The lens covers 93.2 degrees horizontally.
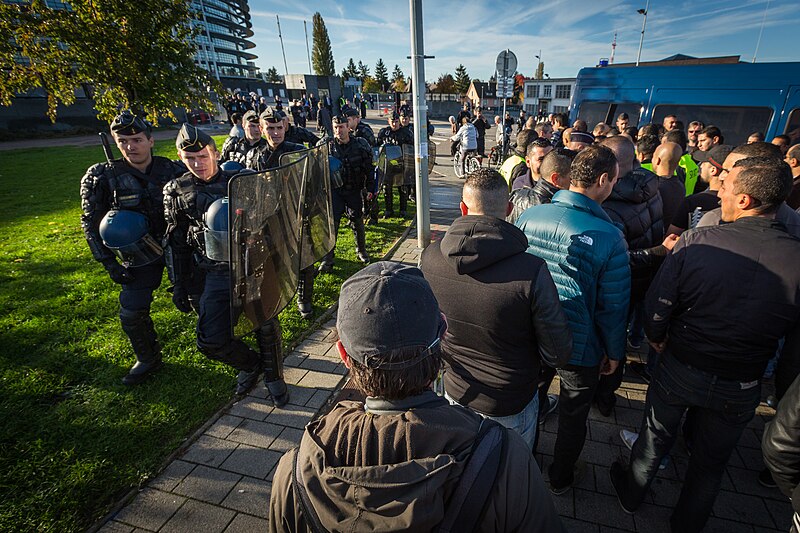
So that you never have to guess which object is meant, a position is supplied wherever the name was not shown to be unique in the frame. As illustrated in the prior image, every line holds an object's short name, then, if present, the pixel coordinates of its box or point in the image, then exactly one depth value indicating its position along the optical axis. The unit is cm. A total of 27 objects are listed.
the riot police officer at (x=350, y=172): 577
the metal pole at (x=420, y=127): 515
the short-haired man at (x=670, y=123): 642
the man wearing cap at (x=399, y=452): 80
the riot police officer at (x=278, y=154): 462
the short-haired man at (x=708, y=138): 539
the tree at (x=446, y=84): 6968
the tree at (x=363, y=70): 8769
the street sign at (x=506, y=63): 871
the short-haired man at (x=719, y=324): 174
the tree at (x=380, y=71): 8526
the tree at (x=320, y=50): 7406
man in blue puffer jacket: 201
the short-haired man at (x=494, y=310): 174
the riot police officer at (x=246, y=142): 529
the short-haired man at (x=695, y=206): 340
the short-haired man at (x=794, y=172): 335
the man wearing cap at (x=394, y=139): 857
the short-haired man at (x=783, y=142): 516
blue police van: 646
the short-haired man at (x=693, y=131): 647
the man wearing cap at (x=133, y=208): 330
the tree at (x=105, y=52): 534
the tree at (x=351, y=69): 7994
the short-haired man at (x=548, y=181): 304
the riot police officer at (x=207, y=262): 294
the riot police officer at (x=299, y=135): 618
